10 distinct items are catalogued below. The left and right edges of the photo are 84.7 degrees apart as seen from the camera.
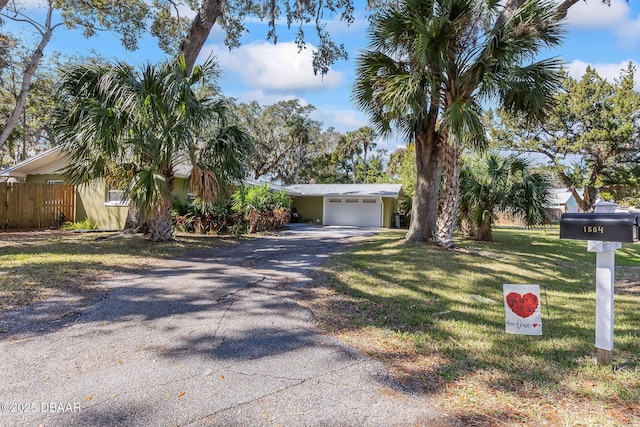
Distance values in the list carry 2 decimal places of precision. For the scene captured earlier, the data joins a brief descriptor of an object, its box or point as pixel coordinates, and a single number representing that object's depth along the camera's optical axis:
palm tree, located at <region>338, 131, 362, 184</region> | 39.12
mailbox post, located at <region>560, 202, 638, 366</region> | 3.04
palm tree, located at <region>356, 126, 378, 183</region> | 38.58
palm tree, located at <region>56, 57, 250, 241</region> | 8.38
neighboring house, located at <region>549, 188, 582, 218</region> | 41.06
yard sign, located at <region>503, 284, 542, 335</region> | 3.65
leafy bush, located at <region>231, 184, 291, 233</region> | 14.59
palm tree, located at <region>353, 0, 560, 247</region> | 8.69
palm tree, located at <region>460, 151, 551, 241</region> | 13.62
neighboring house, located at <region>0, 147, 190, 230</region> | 14.48
